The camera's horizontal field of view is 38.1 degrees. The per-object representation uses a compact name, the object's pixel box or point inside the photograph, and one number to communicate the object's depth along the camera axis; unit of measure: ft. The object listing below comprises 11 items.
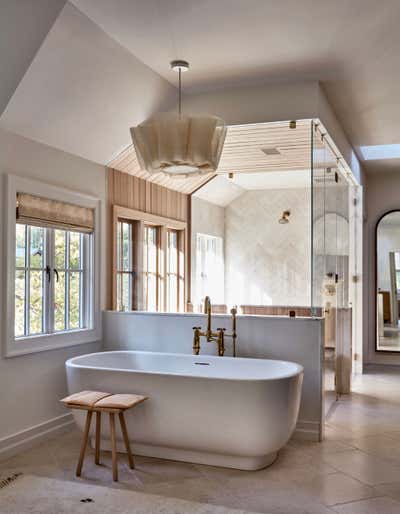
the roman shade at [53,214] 13.71
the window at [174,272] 21.91
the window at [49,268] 13.39
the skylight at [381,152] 24.35
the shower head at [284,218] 27.32
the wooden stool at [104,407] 11.91
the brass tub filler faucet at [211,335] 15.40
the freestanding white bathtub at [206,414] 12.04
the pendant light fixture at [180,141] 11.57
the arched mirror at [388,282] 27.32
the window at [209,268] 25.45
